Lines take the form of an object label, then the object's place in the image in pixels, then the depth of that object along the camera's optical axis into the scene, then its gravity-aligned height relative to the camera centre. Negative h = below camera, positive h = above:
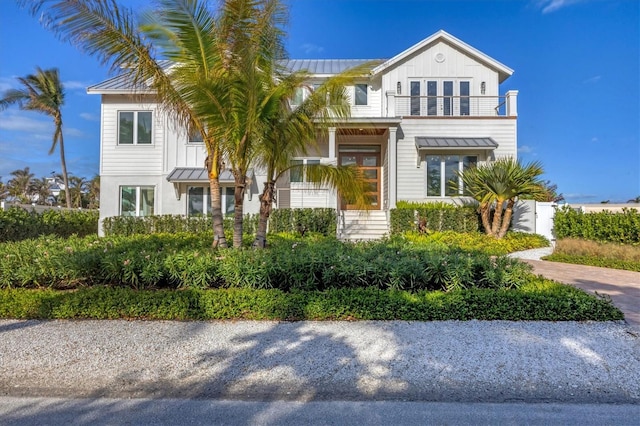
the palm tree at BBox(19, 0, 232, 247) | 6.14 +3.05
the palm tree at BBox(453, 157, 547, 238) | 12.10 +0.92
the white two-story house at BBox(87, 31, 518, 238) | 14.37 +2.90
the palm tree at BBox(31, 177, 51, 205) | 46.88 +2.67
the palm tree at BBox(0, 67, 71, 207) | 22.34 +7.36
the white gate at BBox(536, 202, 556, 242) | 14.13 -0.25
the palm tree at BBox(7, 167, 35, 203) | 44.22 +3.45
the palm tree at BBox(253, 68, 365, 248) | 7.27 +1.59
